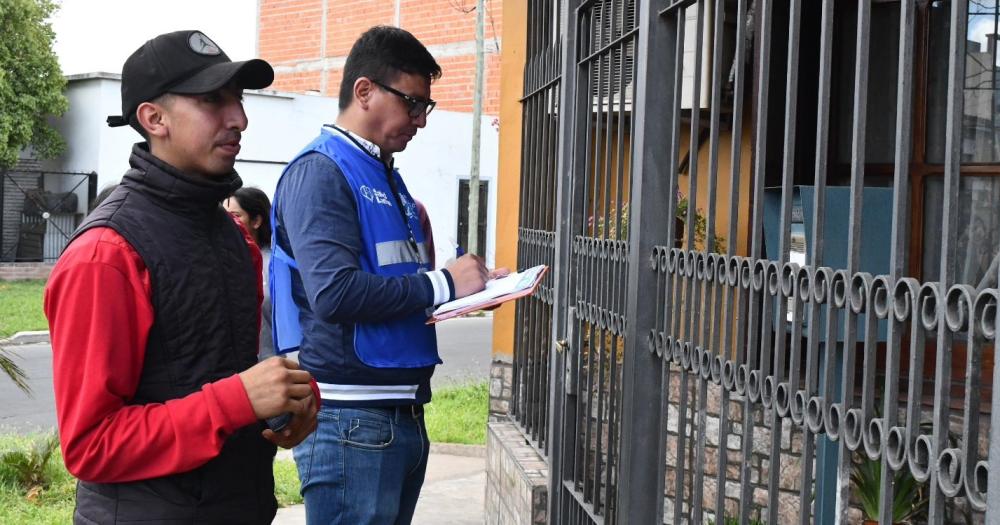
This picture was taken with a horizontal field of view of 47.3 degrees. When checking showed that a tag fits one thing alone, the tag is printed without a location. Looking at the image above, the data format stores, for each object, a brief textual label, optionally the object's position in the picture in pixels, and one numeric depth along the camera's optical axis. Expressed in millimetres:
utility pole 21000
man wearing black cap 2324
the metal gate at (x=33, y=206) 24984
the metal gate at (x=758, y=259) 1940
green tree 24031
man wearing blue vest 3320
